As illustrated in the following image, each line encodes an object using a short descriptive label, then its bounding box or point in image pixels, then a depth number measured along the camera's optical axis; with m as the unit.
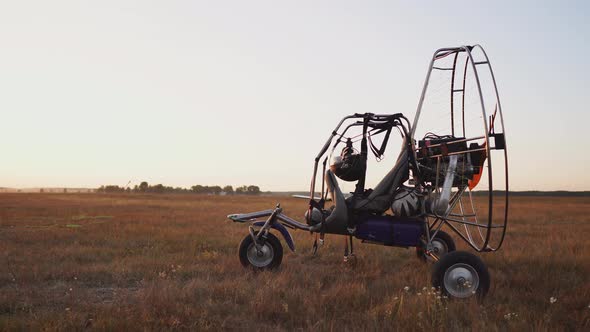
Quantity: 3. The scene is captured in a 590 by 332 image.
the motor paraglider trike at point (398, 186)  6.96
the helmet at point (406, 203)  7.28
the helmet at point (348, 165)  7.49
